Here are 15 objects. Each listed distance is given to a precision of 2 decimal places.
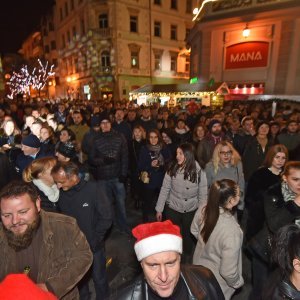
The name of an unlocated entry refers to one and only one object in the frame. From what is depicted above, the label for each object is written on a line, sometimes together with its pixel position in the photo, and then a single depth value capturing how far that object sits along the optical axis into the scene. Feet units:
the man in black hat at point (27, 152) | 13.60
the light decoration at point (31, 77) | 136.77
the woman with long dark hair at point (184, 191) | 13.29
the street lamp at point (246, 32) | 55.52
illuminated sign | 57.90
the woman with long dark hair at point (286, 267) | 5.64
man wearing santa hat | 5.52
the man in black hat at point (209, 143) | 18.07
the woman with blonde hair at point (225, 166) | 14.42
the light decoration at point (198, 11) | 61.76
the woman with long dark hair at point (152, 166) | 16.65
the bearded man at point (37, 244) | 6.49
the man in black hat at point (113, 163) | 16.71
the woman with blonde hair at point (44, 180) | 10.04
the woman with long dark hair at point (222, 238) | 8.62
